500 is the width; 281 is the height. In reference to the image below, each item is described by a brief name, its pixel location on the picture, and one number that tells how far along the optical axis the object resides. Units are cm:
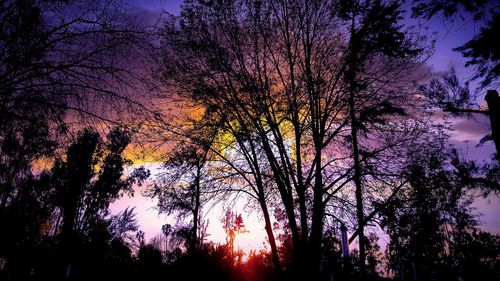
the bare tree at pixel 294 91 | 1187
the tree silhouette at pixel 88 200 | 2898
